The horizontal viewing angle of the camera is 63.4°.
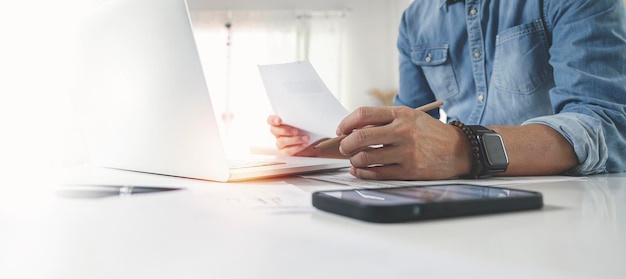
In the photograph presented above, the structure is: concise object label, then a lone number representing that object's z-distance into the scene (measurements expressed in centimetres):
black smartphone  32
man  64
